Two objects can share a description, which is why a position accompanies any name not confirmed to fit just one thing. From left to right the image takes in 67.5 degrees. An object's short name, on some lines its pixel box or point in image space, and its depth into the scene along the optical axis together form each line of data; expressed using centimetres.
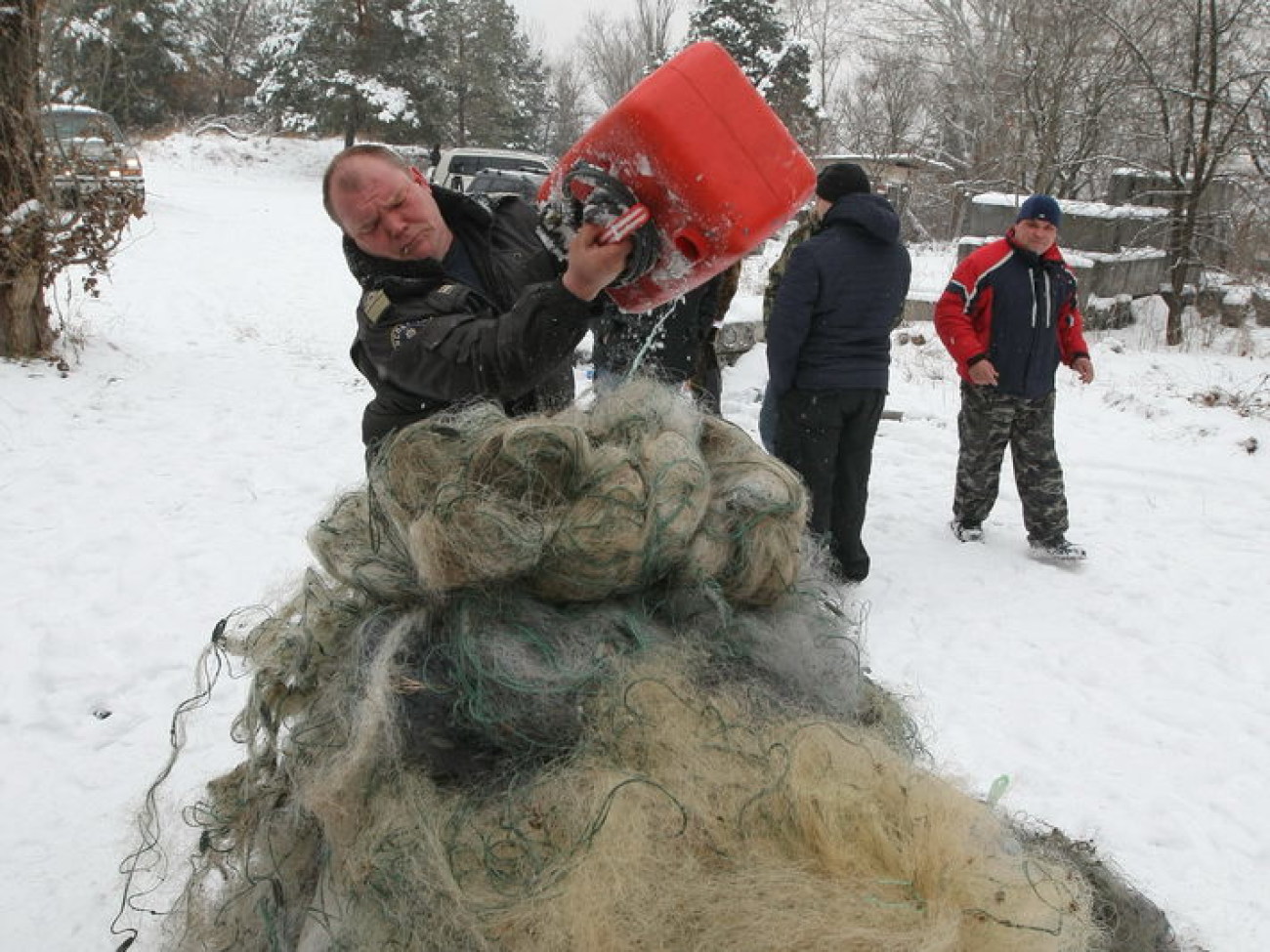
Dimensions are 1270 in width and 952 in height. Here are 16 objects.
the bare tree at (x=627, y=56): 3828
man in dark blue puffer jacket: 383
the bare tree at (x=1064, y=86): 1258
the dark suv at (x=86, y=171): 632
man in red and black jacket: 441
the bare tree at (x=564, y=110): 4306
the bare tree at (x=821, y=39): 3328
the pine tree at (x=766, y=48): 2828
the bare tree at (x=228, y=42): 3581
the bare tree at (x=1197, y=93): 985
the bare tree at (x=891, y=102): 2306
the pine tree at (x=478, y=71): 2997
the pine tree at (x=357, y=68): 2822
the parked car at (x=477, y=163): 1573
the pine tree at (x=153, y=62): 2642
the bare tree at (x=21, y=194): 584
